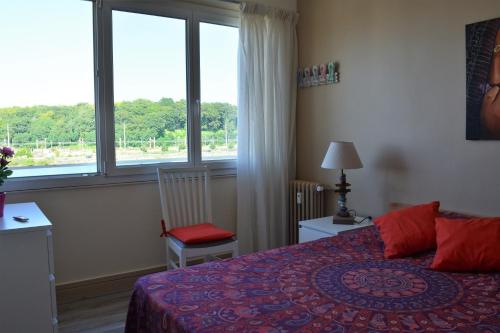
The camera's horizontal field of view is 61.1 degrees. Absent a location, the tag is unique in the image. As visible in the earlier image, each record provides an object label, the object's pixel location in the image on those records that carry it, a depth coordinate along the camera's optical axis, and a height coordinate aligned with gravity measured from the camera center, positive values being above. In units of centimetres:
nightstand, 299 -60
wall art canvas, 251 +37
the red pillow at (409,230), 231 -50
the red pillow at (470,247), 202 -51
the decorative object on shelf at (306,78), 383 +60
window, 294 +47
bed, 151 -63
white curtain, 367 +22
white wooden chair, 321 -44
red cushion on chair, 294 -63
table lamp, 307 -14
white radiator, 369 -52
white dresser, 208 -65
